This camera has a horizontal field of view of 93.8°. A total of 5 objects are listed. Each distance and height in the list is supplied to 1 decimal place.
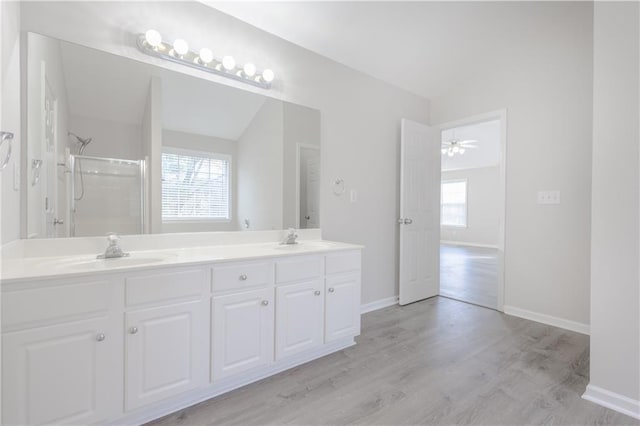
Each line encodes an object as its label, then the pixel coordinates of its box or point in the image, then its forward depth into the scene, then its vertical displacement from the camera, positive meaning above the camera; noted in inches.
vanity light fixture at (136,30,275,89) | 72.9 +41.1
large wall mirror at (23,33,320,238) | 63.6 +15.7
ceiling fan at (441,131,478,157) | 228.2 +52.4
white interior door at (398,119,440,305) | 128.2 +0.1
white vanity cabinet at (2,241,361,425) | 45.9 -23.5
